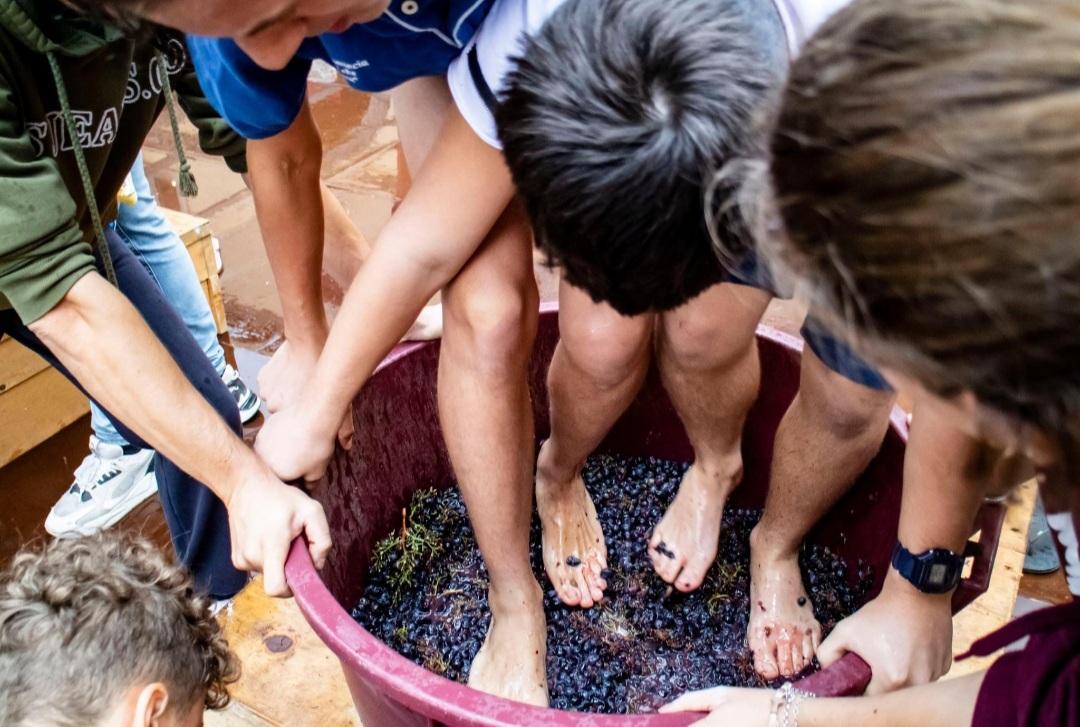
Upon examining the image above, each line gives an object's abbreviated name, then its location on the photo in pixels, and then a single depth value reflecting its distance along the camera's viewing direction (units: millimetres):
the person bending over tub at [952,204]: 428
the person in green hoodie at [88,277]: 1098
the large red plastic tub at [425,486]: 970
